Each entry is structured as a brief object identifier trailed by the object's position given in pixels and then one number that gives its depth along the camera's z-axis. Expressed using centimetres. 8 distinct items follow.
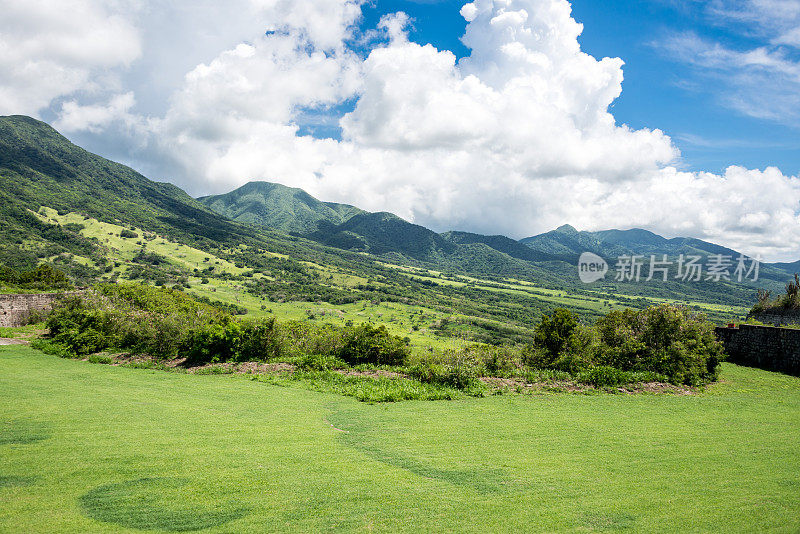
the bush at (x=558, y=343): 1847
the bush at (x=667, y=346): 1653
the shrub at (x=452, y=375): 1503
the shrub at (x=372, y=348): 1827
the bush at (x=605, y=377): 1567
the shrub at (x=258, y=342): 1797
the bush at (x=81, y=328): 1773
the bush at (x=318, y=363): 1691
